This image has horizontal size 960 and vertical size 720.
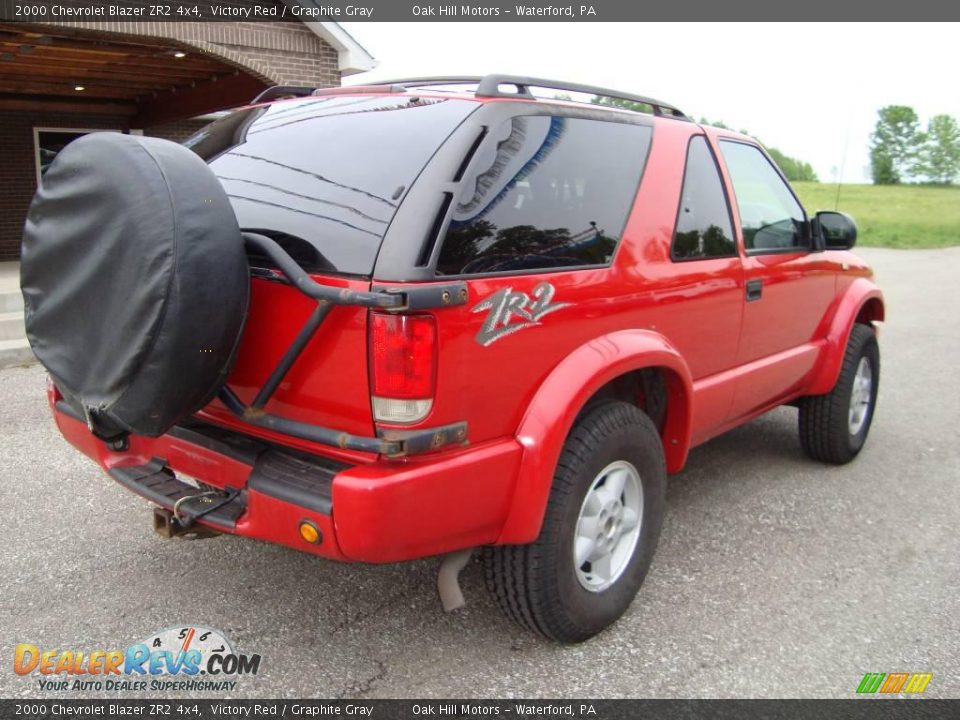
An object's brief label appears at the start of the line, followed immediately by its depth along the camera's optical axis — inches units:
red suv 89.4
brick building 370.6
